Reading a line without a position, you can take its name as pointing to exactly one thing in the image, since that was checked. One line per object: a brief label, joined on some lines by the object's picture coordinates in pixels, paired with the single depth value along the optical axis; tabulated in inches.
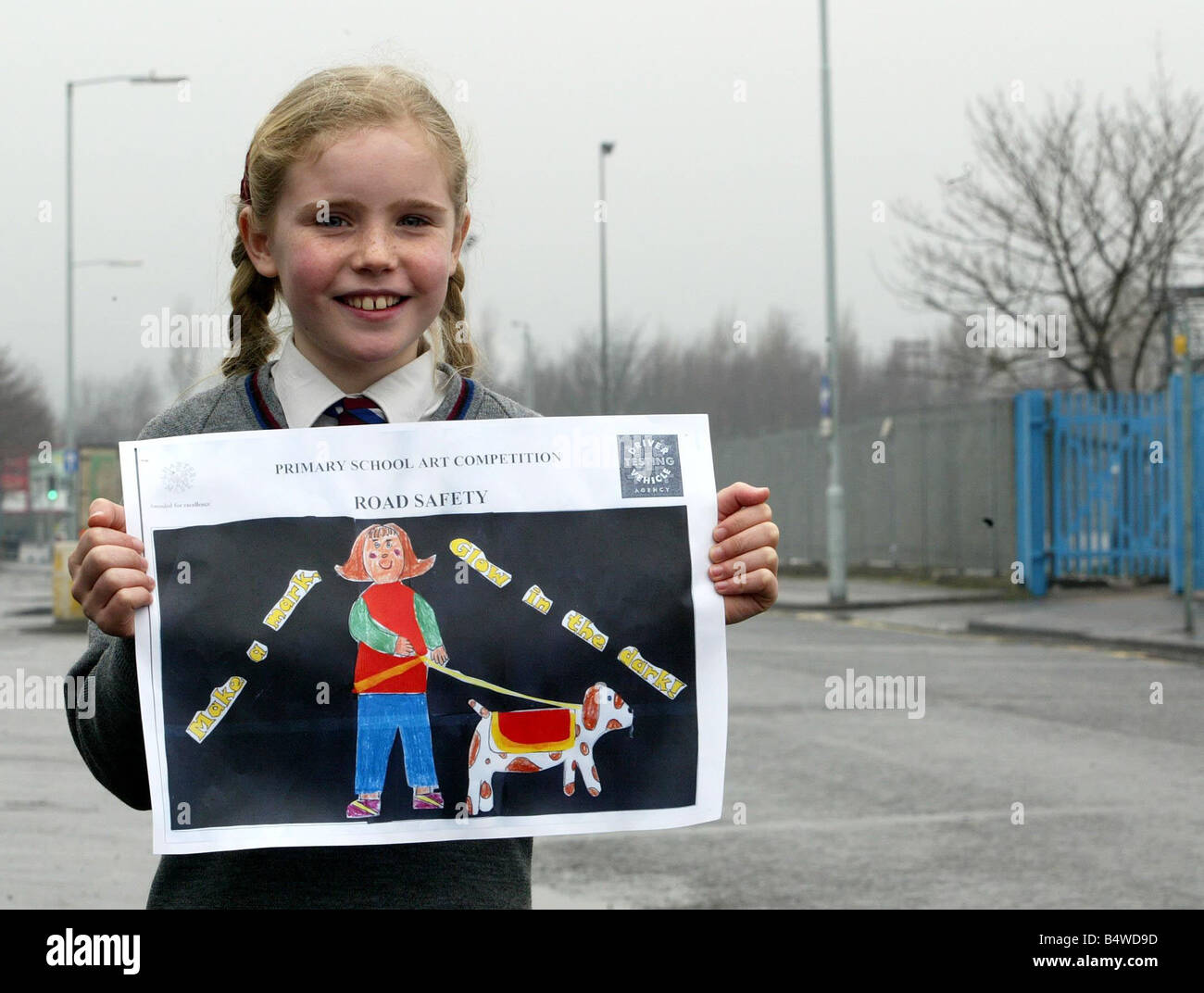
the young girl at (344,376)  76.9
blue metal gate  810.2
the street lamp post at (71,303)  1056.0
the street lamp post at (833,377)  849.5
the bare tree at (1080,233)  948.6
